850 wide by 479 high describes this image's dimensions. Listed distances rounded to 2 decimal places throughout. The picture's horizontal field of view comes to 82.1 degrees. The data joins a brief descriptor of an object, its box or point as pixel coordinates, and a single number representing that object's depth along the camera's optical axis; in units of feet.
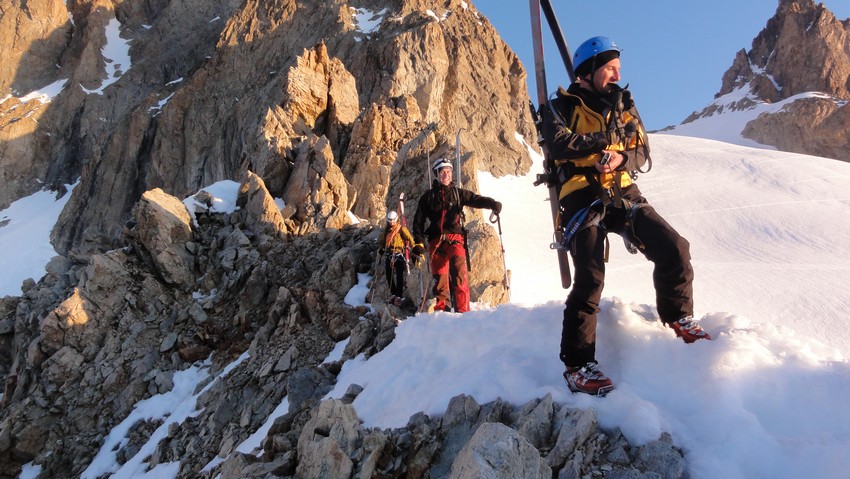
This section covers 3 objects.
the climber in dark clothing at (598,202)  12.41
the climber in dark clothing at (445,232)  26.30
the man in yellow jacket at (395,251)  33.94
